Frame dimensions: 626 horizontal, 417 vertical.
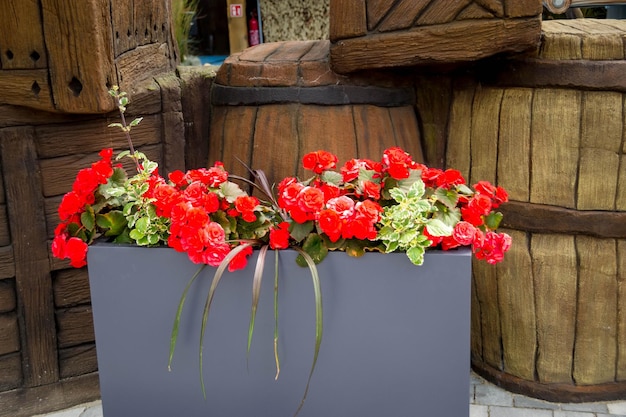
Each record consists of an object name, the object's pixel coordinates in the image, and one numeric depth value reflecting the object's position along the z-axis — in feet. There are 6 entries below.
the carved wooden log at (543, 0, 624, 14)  10.55
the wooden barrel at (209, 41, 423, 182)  8.66
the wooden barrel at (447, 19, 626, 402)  8.61
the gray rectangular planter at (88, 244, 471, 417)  6.25
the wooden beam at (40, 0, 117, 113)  7.99
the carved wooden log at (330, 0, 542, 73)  8.04
